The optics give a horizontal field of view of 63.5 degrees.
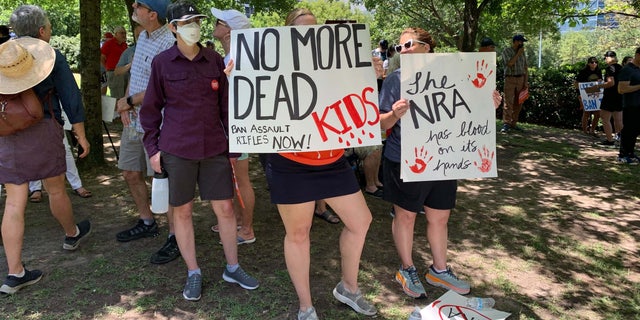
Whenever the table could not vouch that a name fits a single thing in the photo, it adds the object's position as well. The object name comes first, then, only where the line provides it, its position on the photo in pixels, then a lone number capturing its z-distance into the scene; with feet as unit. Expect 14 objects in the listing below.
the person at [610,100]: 30.25
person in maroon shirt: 10.32
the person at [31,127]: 10.57
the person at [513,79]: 33.96
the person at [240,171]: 12.33
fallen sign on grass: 10.07
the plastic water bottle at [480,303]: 10.50
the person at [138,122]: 12.21
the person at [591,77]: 35.42
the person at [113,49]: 29.84
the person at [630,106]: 24.48
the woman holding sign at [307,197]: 9.27
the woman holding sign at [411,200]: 10.53
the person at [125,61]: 16.10
